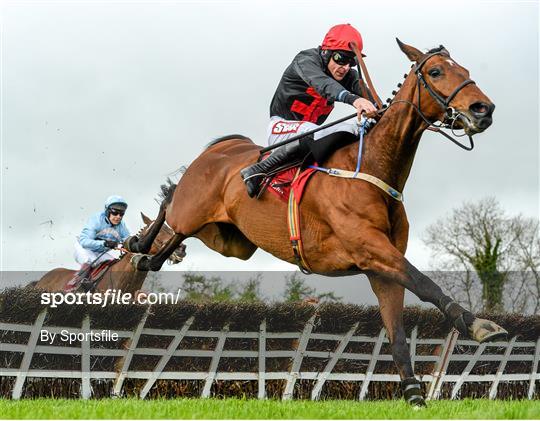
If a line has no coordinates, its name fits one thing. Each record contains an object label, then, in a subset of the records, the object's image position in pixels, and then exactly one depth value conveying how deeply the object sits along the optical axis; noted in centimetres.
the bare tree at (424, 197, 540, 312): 3944
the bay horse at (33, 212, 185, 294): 1302
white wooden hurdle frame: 1155
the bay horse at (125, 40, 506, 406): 707
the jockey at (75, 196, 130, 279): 1358
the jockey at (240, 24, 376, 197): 782
